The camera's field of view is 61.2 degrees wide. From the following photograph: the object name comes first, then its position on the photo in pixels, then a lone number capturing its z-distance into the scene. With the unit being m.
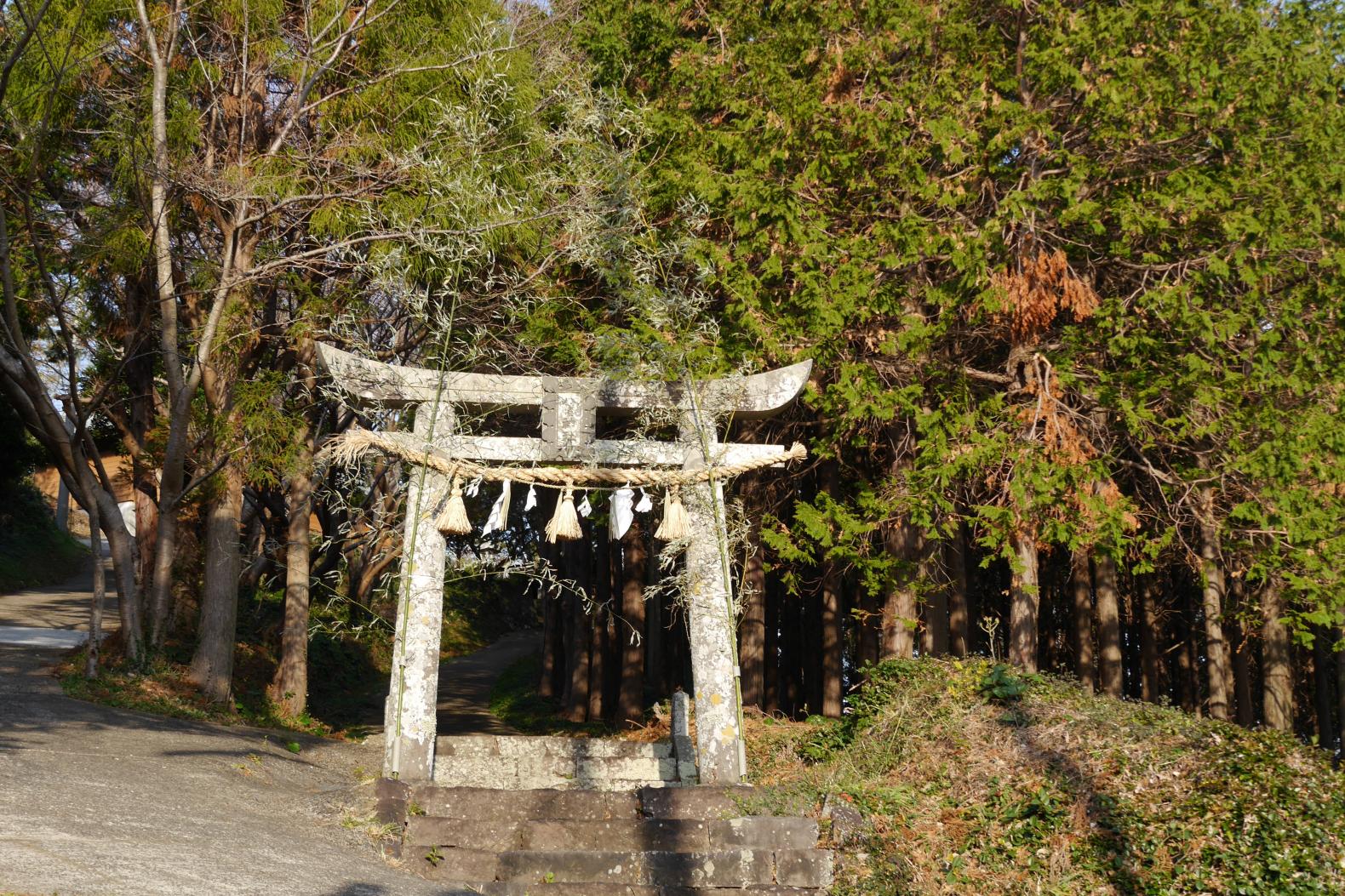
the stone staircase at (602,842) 7.42
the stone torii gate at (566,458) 8.51
